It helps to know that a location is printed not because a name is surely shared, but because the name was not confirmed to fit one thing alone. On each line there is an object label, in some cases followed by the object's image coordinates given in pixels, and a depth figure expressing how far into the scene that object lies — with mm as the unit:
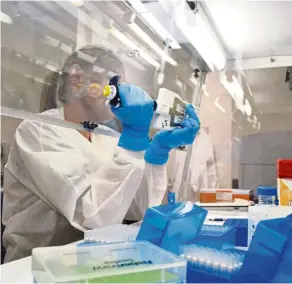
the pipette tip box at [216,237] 811
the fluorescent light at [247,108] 2486
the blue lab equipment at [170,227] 688
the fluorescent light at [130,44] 1801
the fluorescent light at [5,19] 1153
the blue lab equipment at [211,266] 598
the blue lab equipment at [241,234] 1048
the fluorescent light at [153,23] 1656
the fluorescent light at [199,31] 1750
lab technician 1112
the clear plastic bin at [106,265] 496
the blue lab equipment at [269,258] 579
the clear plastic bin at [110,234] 858
